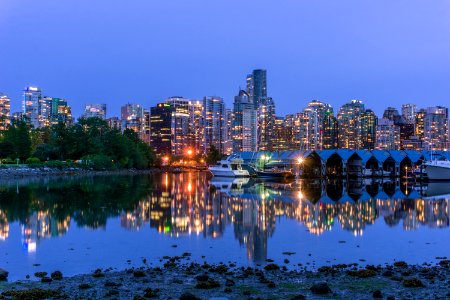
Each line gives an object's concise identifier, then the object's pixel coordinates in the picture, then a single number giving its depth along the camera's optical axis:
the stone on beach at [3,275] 17.87
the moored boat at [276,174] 100.50
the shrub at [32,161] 118.31
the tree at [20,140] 120.04
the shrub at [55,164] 115.79
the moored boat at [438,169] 85.81
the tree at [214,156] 189.25
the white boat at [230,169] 105.38
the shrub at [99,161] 129.00
